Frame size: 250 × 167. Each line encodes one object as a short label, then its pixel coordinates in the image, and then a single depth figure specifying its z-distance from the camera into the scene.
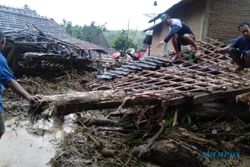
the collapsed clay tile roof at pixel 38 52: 7.04
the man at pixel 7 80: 2.18
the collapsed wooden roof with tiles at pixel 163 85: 3.30
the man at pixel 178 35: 5.55
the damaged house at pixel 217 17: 7.28
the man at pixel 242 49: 4.12
